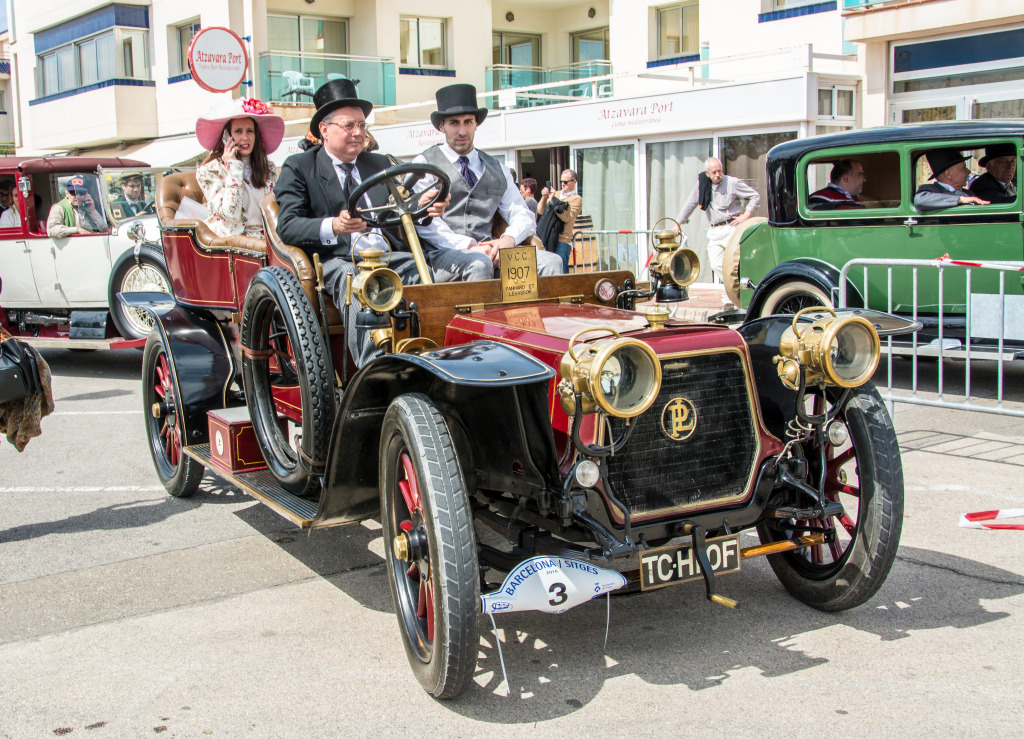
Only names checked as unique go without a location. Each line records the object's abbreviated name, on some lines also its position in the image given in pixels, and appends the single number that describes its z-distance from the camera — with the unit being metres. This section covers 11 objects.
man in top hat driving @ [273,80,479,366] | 4.54
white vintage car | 9.95
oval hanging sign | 11.52
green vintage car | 7.71
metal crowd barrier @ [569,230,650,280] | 14.00
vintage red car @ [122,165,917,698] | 3.04
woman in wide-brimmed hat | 6.17
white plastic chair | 22.61
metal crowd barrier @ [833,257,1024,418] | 6.29
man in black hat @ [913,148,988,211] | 7.91
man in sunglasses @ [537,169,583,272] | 11.45
